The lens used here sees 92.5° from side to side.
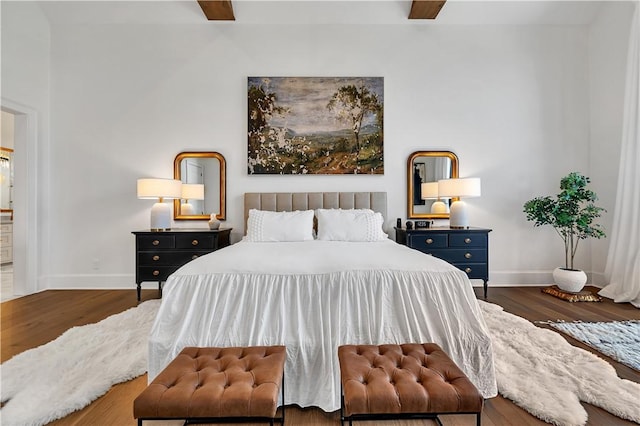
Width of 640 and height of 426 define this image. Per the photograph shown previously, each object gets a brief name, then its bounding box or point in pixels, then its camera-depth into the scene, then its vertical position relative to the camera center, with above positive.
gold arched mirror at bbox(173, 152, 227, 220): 4.05 +0.40
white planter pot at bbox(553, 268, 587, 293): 3.54 -0.79
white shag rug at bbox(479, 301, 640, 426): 1.55 -0.99
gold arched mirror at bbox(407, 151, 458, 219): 4.10 +0.49
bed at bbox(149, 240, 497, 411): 1.64 -0.58
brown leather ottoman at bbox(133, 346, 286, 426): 1.03 -0.63
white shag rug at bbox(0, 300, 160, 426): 1.57 -1.00
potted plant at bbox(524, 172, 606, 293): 3.55 -0.02
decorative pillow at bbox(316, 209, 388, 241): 3.31 -0.15
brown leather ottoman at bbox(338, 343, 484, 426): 1.06 -0.64
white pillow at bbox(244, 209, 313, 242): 3.28 -0.16
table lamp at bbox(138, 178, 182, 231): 3.60 +0.21
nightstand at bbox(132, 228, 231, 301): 3.54 -0.43
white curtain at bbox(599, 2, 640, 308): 3.40 +0.17
